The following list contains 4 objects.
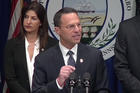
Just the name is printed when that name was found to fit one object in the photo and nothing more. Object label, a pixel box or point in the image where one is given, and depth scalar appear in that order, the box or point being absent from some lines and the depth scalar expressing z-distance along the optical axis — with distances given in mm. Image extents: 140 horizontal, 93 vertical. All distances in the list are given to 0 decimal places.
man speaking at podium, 5455
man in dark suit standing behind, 5816
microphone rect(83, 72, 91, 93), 4675
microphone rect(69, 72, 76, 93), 4628
